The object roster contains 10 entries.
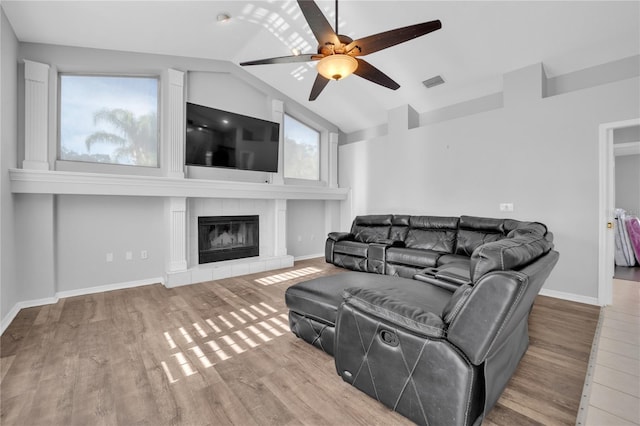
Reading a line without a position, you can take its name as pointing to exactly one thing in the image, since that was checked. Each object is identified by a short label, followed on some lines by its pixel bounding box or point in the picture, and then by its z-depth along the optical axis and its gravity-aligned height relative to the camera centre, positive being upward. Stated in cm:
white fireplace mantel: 290 +35
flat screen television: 404 +115
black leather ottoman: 194 -64
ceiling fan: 201 +137
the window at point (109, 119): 343 +124
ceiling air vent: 421 +207
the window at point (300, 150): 561 +134
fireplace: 442 -44
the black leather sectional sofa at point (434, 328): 117 -62
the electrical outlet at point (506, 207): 380 +8
